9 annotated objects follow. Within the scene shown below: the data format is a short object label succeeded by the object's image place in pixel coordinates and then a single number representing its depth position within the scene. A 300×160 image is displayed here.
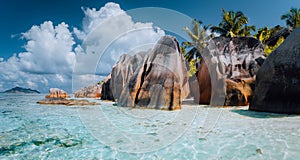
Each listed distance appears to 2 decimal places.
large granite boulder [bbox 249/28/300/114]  6.75
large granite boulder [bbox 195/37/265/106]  10.30
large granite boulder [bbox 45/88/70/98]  24.53
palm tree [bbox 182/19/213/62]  26.89
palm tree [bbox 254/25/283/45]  24.04
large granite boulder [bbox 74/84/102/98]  28.28
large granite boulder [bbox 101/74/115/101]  18.58
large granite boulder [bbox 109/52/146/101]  16.95
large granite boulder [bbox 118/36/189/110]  8.56
